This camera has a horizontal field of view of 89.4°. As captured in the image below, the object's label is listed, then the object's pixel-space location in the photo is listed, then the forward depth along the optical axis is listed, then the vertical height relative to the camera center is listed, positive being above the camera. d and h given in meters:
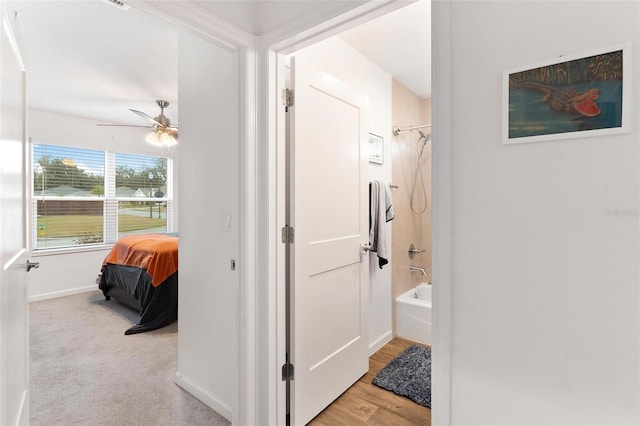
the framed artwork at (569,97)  0.87 +0.33
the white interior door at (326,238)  1.76 -0.18
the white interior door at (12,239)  1.01 -0.11
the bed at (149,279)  3.22 -0.74
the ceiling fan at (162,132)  3.70 +0.89
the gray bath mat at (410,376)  2.08 -1.18
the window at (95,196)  4.36 +0.20
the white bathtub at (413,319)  2.86 -1.00
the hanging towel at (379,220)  2.54 -0.08
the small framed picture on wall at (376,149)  2.72 +0.52
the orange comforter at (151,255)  3.28 -0.50
